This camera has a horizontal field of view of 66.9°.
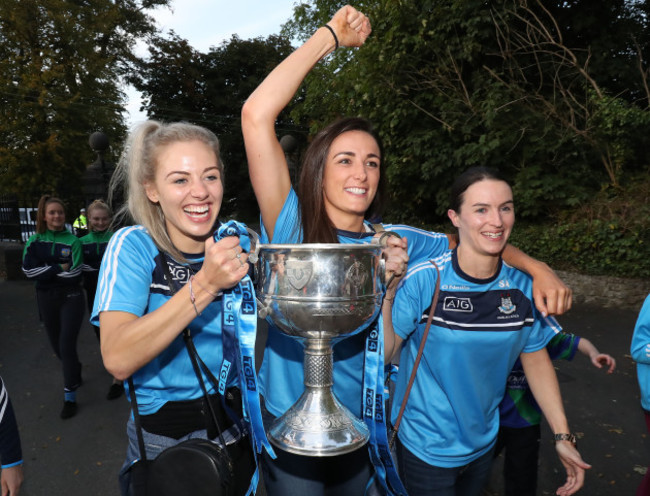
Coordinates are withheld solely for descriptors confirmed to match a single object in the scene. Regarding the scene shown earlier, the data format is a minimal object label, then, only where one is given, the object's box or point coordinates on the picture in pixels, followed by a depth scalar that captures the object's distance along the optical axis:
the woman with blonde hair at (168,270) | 1.62
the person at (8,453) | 1.76
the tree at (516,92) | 9.95
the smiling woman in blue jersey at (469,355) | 2.07
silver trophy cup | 1.33
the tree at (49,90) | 19.61
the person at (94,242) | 6.08
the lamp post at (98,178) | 11.11
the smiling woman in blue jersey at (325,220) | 1.81
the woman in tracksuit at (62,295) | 5.12
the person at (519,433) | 2.56
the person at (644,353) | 2.21
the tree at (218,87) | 28.97
